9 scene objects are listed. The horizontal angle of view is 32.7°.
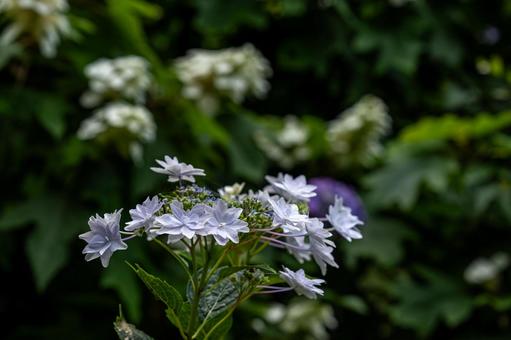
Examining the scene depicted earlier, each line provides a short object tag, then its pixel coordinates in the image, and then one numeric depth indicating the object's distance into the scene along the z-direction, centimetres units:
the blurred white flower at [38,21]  188
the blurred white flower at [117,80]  200
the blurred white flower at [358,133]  242
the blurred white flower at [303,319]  249
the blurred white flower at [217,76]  223
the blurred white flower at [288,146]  249
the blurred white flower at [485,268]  251
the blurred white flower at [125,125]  190
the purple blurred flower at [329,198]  208
